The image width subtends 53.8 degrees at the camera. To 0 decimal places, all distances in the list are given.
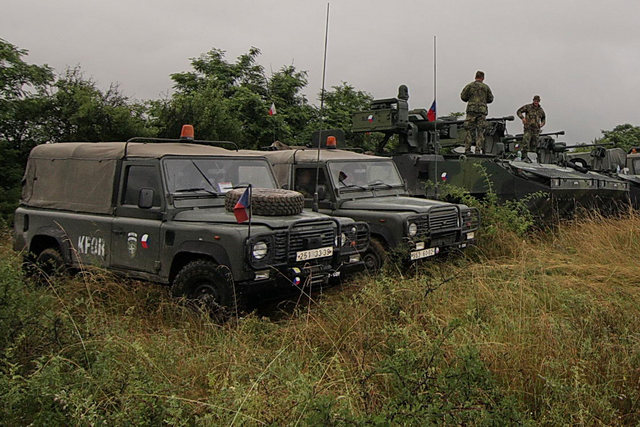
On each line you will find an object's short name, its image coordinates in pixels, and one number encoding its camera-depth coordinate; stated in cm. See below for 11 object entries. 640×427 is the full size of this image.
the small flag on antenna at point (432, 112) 858
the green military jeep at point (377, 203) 708
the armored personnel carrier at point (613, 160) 1540
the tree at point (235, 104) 1341
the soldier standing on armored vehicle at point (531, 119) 1456
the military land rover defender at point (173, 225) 523
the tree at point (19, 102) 1068
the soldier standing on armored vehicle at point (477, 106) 1233
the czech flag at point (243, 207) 515
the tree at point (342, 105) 2138
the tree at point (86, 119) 1153
